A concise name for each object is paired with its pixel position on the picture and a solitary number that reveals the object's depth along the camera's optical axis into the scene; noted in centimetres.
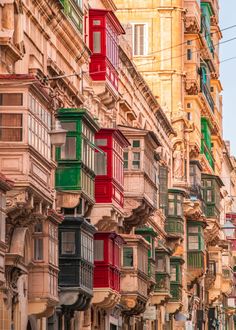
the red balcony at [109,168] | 6506
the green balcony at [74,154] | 5750
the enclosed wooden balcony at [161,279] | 8938
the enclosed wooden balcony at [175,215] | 9919
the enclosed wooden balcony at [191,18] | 10994
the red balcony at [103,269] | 6556
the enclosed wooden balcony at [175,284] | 9744
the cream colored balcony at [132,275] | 7425
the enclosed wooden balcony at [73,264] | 5803
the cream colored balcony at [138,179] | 7400
